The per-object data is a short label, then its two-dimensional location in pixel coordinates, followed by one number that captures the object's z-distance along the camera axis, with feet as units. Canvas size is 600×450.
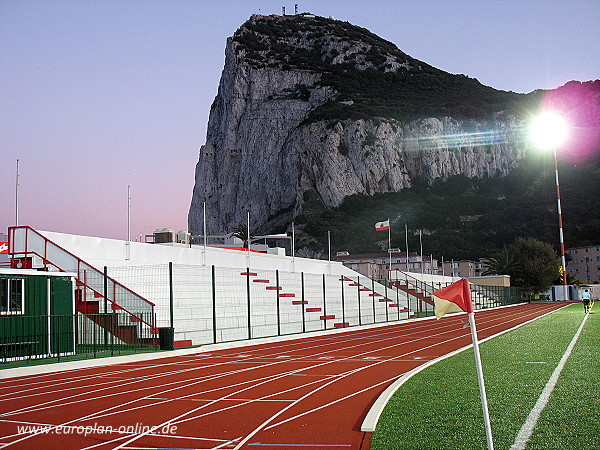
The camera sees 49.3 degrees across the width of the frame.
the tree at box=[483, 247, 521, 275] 295.48
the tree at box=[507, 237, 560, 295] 291.99
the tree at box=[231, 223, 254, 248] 340.63
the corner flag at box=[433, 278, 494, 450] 17.93
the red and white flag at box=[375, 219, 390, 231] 208.13
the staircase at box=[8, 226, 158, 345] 64.95
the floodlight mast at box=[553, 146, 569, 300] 219.20
